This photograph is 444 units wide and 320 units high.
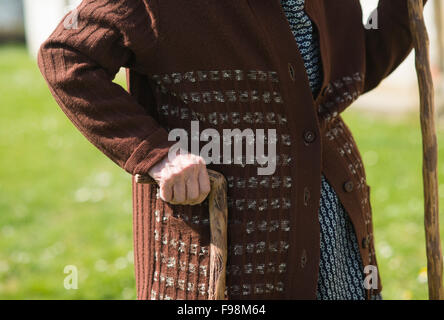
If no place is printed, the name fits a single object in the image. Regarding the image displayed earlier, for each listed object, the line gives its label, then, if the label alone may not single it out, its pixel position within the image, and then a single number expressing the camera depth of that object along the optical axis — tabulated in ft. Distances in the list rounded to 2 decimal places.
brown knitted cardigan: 10.69
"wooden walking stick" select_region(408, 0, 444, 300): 11.33
